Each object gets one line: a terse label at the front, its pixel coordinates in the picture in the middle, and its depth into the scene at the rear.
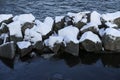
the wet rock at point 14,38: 15.51
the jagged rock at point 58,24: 16.37
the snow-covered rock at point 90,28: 15.62
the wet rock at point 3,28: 16.02
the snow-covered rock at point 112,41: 14.85
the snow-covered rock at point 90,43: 14.90
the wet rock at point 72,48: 14.75
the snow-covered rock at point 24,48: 14.81
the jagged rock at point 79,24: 16.12
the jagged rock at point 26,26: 15.99
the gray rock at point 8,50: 14.56
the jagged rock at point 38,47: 15.19
